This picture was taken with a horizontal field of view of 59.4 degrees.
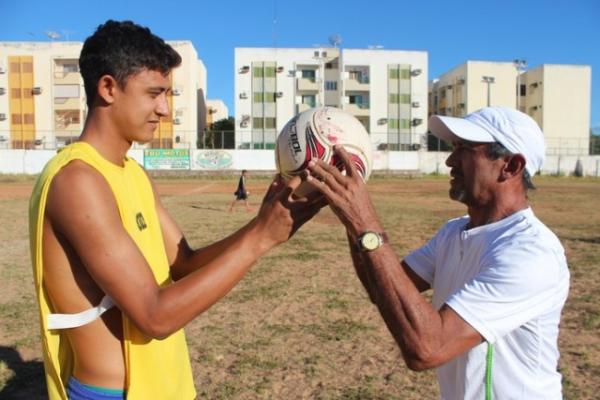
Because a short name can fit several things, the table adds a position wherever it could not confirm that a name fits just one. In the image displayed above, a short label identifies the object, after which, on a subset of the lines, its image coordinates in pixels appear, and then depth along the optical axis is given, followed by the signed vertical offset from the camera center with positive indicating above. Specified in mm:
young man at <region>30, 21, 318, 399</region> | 1885 -315
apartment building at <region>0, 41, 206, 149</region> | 58094 +7973
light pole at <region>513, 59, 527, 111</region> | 70062 +13209
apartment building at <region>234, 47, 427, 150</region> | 62062 +9496
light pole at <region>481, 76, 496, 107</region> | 68588 +11200
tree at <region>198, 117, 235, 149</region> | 54281 +2689
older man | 1970 -435
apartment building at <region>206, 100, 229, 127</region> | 90375 +9988
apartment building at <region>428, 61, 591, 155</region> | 69312 +9698
